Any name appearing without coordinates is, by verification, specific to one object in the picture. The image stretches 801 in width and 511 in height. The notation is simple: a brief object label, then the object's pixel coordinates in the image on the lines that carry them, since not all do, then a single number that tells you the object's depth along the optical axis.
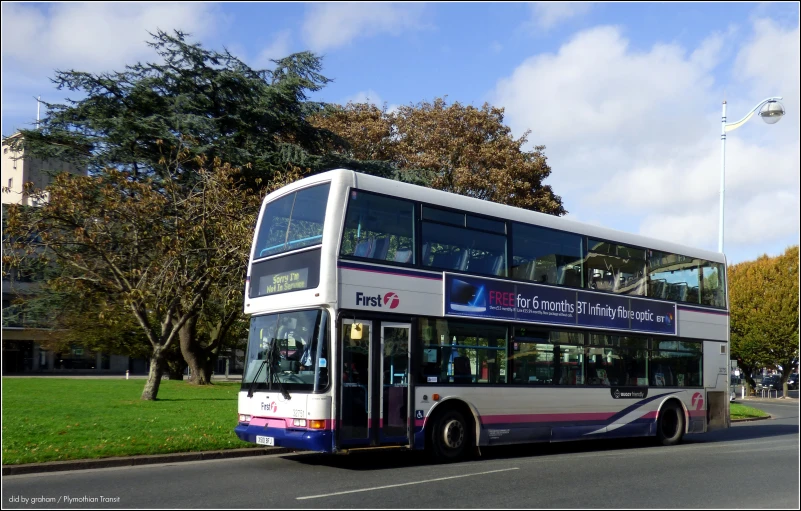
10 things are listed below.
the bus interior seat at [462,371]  13.30
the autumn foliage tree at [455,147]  35.22
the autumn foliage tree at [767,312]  53.88
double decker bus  11.84
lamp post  21.41
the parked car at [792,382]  75.12
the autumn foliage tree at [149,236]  20.31
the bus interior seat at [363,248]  12.08
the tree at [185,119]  28.81
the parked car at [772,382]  66.47
